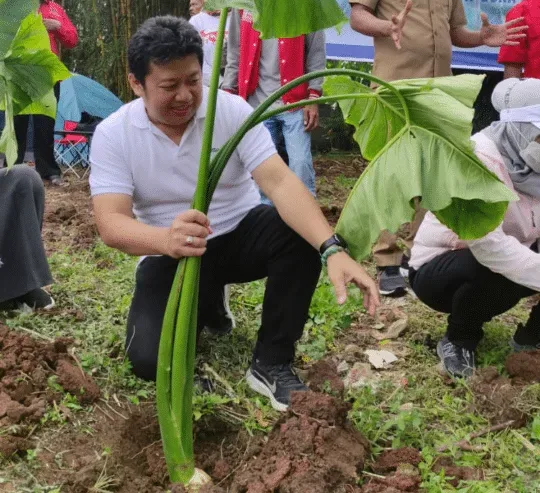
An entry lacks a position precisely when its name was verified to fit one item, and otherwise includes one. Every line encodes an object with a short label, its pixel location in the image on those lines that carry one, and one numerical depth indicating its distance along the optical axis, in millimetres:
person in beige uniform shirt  3938
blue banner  6594
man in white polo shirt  2457
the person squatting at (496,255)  2770
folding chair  7676
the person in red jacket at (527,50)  4355
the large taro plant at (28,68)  2711
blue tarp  7754
